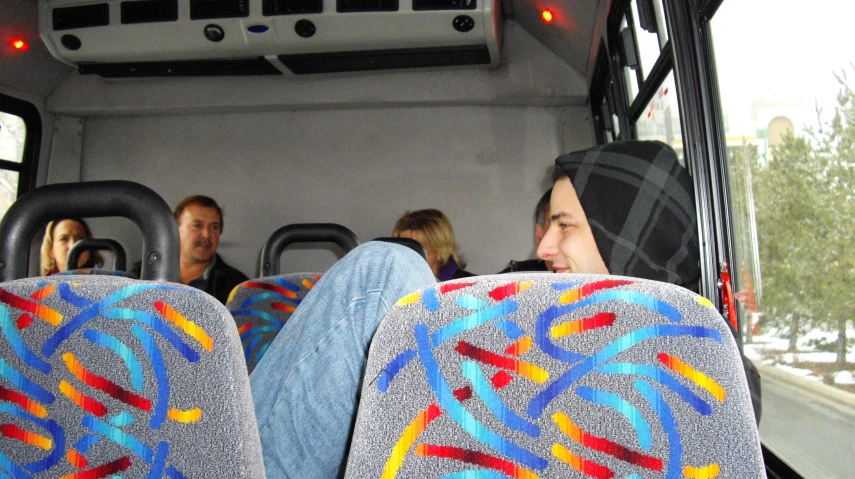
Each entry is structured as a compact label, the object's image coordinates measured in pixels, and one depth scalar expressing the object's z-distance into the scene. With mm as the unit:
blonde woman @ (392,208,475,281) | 3701
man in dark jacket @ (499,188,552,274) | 2037
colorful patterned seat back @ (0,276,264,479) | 654
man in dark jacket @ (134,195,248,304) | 3775
